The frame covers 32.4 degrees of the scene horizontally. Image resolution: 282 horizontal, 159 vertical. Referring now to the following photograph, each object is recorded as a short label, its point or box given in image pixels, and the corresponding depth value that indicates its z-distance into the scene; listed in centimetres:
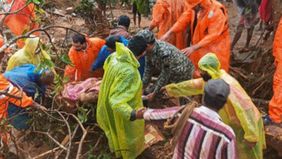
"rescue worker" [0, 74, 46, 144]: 442
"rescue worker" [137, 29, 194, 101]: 480
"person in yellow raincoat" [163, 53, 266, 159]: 394
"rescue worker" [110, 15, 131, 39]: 571
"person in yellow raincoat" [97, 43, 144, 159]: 425
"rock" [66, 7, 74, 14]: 1080
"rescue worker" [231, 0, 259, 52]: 733
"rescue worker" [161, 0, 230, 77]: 543
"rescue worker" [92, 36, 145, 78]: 510
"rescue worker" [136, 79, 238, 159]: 317
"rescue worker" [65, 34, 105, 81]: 549
